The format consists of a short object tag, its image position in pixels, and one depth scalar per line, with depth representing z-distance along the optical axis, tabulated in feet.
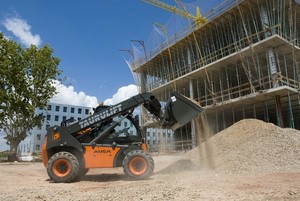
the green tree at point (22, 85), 76.48
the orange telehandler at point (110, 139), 26.81
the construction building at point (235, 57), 67.51
